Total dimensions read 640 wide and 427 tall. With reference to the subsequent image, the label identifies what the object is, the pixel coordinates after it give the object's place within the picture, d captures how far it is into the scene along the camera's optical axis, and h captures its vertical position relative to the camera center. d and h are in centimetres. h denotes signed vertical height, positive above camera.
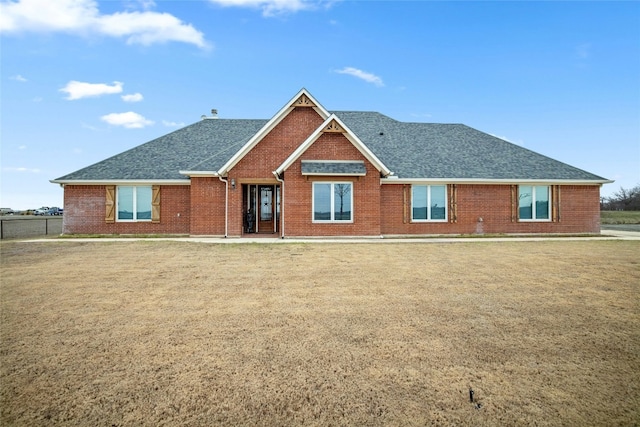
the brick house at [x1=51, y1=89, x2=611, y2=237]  1653 +135
